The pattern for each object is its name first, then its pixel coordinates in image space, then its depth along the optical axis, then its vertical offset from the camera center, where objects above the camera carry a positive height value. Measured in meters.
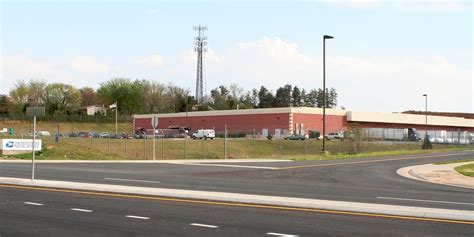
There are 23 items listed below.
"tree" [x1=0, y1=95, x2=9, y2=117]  126.69 +4.19
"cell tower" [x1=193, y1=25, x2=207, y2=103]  118.86 +16.67
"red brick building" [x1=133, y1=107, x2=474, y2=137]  83.12 +1.26
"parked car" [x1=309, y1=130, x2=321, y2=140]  81.03 -1.12
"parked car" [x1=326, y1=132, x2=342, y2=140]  76.74 -1.15
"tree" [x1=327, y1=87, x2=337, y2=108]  180.55 +10.49
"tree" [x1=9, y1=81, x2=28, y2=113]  123.62 +6.27
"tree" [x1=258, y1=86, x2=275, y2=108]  164.62 +8.99
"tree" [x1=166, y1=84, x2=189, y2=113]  137.00 +7.41
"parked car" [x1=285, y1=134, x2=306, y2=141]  73.81 -1.35
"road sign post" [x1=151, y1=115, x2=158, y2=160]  35.84 +0.27
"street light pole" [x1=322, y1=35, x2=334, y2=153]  41.66 +5.57
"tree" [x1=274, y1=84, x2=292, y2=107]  164.38 +9.42
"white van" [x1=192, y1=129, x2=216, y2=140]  77.25 -1.20
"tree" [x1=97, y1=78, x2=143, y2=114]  135.88 +7.82
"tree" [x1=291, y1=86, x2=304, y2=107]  171.12 +9.81
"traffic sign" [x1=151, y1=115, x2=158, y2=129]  35.84 +0.27
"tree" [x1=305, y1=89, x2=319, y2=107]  174.94 +9.75
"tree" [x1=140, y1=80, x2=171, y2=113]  134.36 +6.37
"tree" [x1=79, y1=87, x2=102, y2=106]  146.04 +7.39
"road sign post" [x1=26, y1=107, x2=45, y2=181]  16.31 +0.36
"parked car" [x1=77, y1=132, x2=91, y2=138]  83.28 -1.71
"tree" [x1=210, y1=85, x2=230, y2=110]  139.44 +7.73
